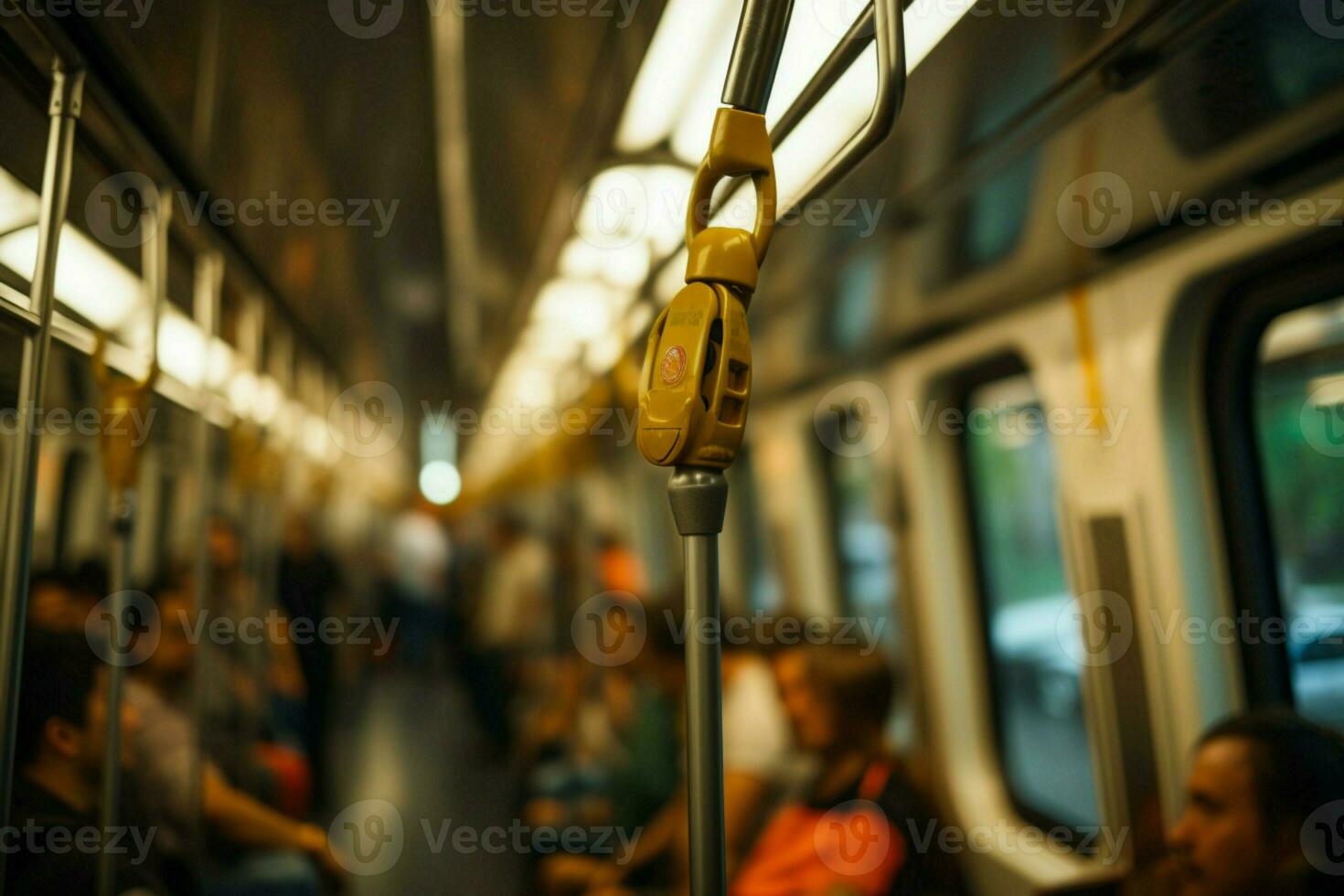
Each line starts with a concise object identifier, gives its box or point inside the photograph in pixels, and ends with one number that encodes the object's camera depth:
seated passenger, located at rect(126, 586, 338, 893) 2.21
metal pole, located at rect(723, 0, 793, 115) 0.75
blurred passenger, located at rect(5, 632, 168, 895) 1.42
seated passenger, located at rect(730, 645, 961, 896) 2.19
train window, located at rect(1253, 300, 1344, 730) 1.90
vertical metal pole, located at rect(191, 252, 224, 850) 2.54
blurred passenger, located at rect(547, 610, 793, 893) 2.81
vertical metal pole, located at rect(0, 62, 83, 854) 1.25
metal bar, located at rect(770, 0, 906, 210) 0.77
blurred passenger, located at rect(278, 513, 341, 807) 4.26
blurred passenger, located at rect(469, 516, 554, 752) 5.52
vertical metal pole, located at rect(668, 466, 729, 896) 0.73
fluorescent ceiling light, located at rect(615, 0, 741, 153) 1.57
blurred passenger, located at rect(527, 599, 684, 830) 3.21
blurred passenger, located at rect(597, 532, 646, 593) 4.76
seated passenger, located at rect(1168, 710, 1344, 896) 1.75
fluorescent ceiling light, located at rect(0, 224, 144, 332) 1.30
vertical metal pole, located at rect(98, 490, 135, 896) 1.67
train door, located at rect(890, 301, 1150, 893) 2.43
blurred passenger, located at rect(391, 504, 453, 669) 7.76
